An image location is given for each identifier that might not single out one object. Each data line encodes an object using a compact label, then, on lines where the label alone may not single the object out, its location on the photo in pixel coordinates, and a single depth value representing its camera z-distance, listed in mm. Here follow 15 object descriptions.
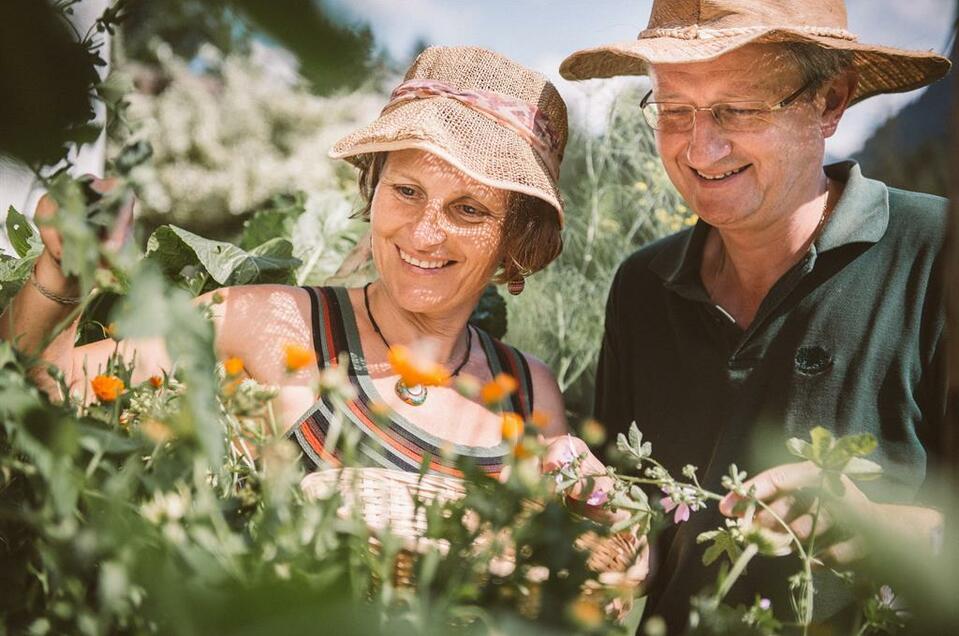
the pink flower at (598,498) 771
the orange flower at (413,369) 570
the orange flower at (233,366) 573
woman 1228
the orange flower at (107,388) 623
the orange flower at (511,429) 500
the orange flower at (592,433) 575
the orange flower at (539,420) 560
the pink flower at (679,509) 800
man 1299
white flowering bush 2633
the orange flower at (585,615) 416
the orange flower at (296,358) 546
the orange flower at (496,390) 529
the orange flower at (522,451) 509
